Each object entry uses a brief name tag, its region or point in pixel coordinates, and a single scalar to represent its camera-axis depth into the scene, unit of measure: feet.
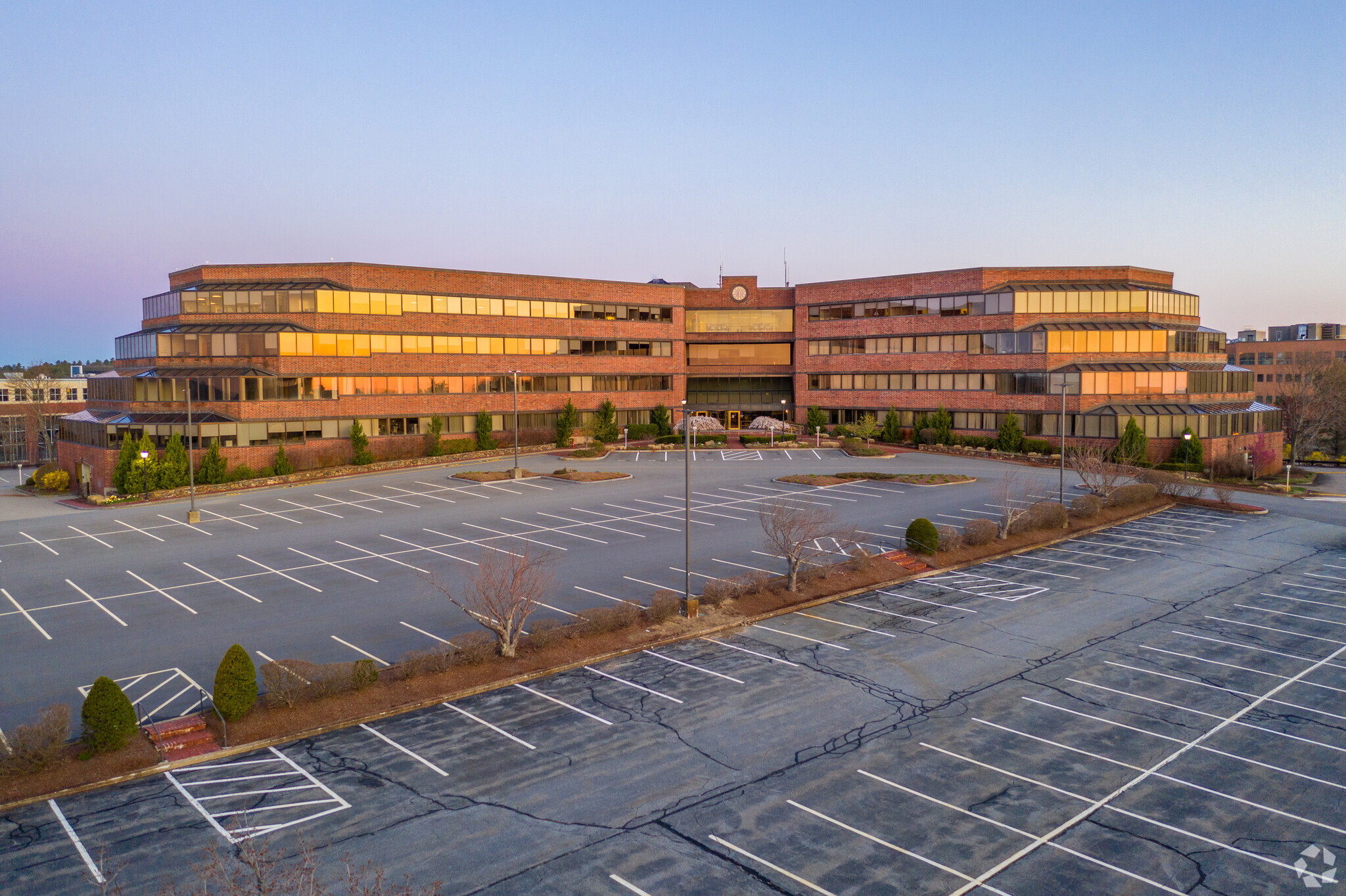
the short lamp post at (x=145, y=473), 152.66
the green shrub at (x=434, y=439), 199.93
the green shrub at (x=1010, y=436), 202.59
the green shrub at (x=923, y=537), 98.58
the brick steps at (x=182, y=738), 51.11
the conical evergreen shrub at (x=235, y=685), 53.42
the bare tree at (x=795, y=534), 85.25
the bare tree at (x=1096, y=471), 130.21
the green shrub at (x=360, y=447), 186.29
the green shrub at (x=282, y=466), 169.68
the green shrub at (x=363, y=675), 58.90
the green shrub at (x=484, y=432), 209.05
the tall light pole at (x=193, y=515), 124.77
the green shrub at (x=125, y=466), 151.02
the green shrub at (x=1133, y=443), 181.88
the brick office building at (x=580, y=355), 185.06
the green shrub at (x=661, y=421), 242.37
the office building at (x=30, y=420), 299.58
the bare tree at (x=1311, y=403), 252.42
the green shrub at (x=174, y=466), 155.38
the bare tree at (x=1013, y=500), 109.72
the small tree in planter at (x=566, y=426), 222.28
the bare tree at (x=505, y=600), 66.39
